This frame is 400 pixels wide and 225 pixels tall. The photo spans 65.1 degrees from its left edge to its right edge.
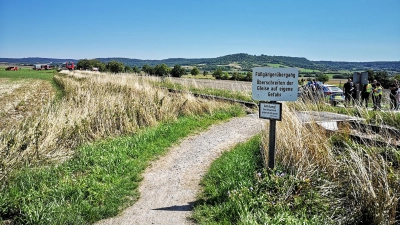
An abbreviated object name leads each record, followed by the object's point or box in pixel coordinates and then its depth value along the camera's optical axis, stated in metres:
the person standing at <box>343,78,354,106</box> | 15.77
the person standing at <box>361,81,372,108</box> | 14.69
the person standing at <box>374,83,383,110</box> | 13.65
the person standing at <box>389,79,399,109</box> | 14.29
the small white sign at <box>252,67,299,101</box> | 4.61
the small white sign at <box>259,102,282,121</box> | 4.67
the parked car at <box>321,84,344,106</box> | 18.22
